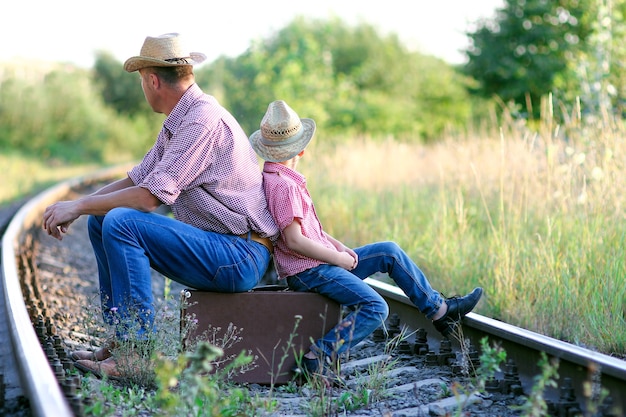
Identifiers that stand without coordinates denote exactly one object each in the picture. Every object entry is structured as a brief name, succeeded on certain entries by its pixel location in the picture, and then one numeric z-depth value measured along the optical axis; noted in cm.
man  777
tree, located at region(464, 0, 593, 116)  5519
